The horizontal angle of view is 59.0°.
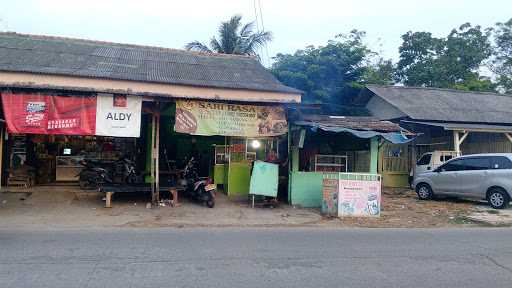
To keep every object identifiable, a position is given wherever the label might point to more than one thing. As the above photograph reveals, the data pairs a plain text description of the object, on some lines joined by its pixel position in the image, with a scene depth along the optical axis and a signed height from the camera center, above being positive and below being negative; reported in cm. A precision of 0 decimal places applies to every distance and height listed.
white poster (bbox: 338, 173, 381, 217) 1200 -89
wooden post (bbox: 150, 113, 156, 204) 1262 -53
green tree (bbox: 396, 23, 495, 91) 3197 +760
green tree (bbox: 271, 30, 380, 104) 2372 +490
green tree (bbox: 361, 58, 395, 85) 3158 +669
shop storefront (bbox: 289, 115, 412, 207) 1291 +50
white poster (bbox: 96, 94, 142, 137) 1173 +110
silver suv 1354 -50
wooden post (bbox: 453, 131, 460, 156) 1825 +85
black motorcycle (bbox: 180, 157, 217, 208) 1288 -88
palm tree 2944 +794
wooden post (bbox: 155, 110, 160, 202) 1253 +5
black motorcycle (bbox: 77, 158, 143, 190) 1444 -54
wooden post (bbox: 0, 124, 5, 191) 1392 +32
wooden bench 1236 -87
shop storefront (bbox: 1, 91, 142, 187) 1132 +110
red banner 1129 +107
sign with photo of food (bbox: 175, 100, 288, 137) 1222 +112
